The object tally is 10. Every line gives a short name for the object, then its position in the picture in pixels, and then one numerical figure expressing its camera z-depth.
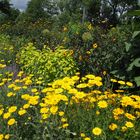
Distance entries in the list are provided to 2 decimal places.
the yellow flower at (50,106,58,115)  1.49
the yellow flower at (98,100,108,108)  1.53
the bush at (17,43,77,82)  3.00
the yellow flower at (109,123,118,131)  1.47
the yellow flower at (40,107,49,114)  1.52
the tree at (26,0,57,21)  28.38
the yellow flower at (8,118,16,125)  1.52
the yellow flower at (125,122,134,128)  1.45
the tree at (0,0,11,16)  23.51
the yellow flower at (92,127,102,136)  1.39
